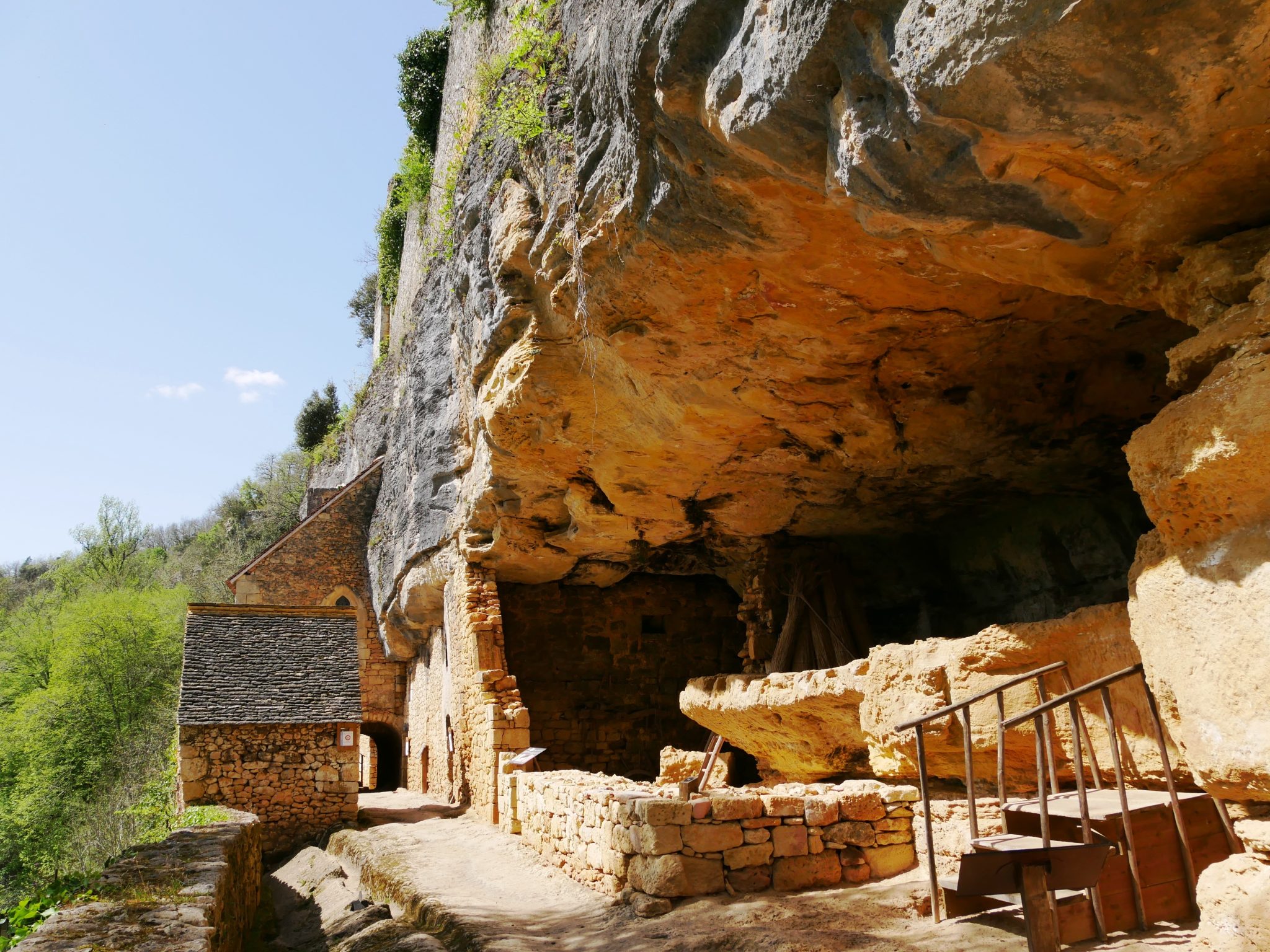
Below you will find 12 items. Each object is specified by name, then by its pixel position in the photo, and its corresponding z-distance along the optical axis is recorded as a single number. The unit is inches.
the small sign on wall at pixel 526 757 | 362.6
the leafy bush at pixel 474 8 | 409.1
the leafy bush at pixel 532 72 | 275.9
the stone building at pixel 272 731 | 451.8
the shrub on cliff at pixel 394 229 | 652.3
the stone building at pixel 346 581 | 706.2
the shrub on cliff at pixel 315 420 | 1189.1
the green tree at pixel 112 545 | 1123.9
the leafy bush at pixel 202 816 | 358.9
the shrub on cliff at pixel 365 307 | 1167.6
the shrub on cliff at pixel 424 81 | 603.5
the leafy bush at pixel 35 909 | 201.3
